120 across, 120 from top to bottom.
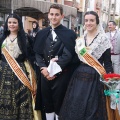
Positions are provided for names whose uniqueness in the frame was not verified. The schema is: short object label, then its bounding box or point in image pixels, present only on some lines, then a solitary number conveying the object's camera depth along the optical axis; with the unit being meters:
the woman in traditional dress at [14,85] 4.12
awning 16.09
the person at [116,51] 7.24
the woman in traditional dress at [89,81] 3.63
